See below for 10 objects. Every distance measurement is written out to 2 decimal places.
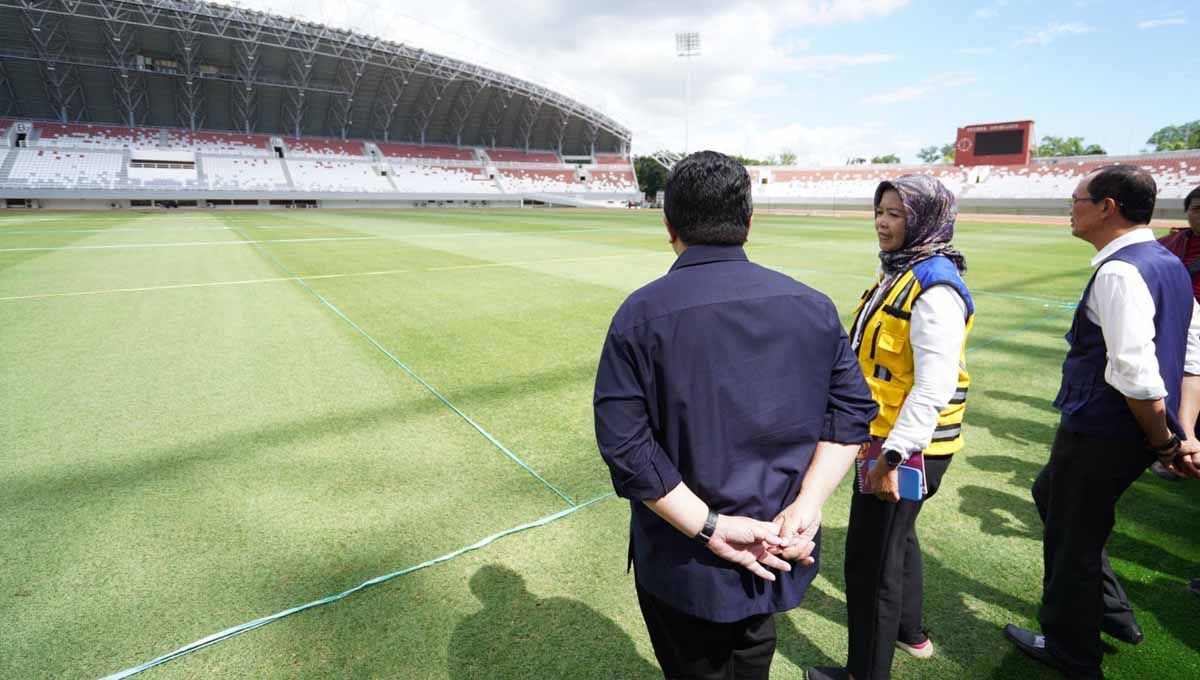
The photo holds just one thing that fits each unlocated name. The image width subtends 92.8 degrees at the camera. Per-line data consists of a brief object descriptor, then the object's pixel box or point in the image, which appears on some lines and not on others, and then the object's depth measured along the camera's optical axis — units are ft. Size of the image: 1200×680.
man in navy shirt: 4.78
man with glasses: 6.72
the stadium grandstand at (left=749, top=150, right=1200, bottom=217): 159.43
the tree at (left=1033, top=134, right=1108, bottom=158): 287.28
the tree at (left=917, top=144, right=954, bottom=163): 367.45
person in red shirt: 12.25
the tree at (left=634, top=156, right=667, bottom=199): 256.52
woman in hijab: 6.53
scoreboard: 166.20
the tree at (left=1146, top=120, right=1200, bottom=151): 256.52
